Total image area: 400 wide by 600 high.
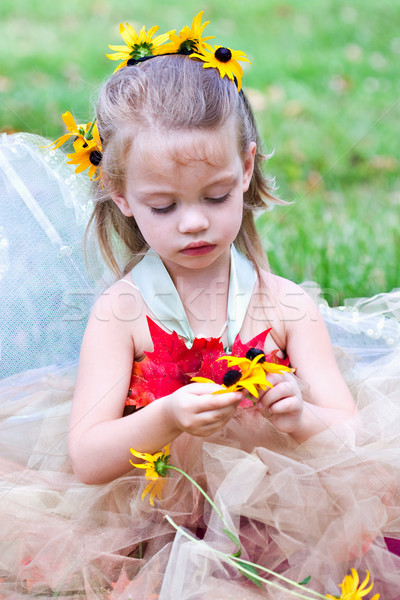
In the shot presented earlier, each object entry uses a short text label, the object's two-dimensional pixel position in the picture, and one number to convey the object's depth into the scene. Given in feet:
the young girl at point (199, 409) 4.13
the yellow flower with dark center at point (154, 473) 4.31
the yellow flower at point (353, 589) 4.00
